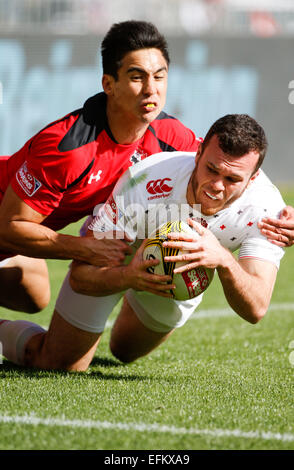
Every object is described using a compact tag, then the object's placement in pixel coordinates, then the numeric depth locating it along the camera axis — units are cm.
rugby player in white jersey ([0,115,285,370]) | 914
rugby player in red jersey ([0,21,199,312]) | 1002
